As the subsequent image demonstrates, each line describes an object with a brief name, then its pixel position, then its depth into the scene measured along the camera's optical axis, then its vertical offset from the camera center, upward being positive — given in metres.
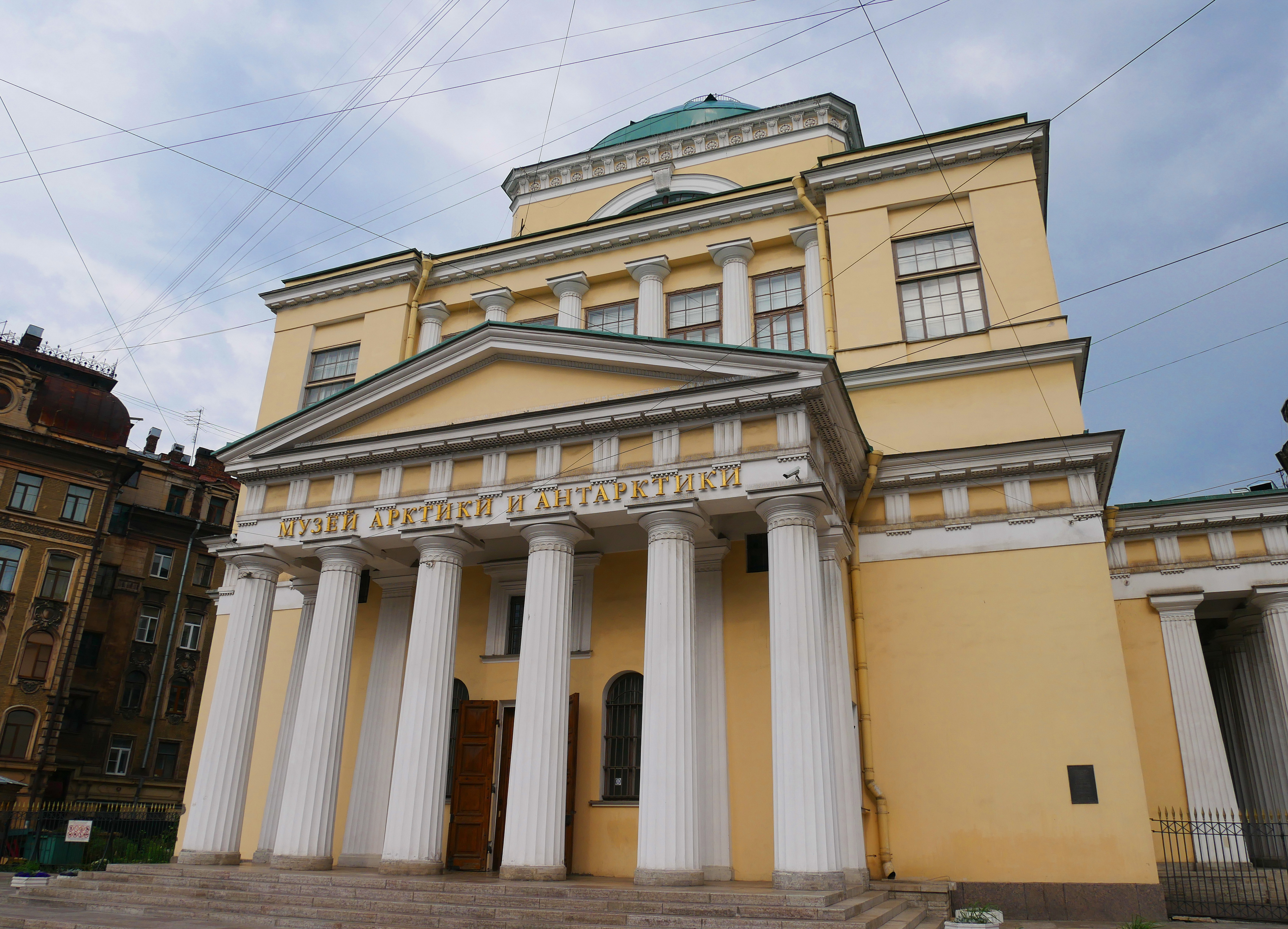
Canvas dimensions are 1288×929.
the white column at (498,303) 21.56 +11.27
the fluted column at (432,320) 21.91 +11.09
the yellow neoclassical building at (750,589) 13.27 +3.79
